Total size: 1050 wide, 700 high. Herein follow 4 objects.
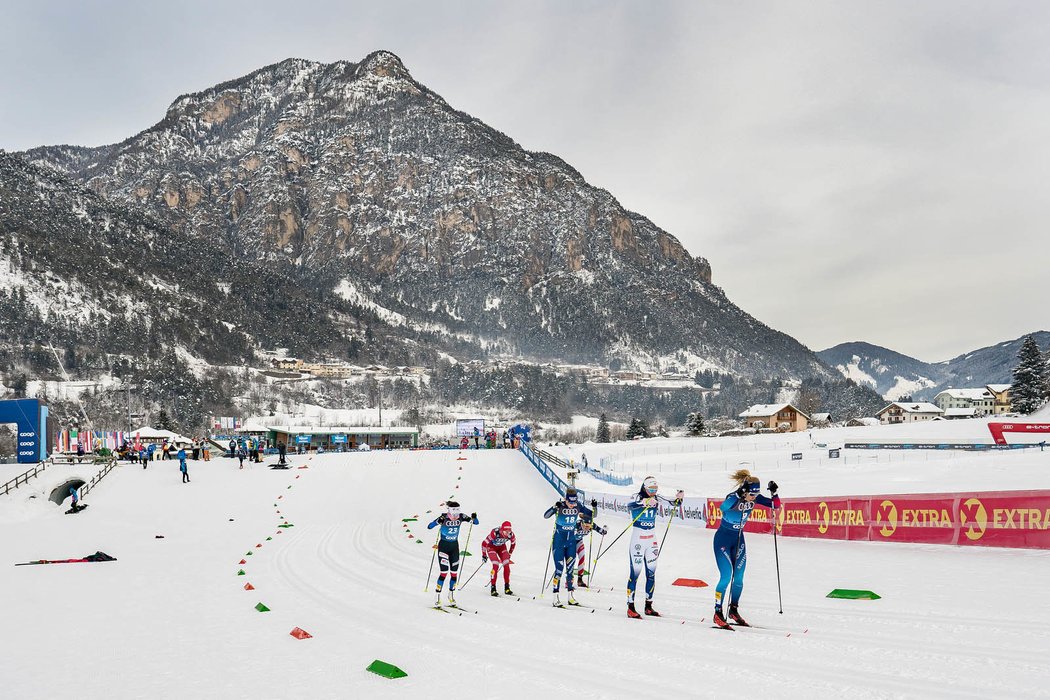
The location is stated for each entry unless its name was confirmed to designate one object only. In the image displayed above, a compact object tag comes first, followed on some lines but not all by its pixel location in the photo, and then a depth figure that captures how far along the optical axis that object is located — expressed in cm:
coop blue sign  4703
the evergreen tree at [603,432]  12842
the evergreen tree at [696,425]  11756
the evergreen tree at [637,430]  12412
